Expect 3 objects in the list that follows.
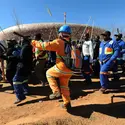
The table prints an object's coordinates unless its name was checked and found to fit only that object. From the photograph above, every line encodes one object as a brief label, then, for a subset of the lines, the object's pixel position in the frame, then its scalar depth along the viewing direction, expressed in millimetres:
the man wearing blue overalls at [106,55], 3668
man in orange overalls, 2934
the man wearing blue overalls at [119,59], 4515
